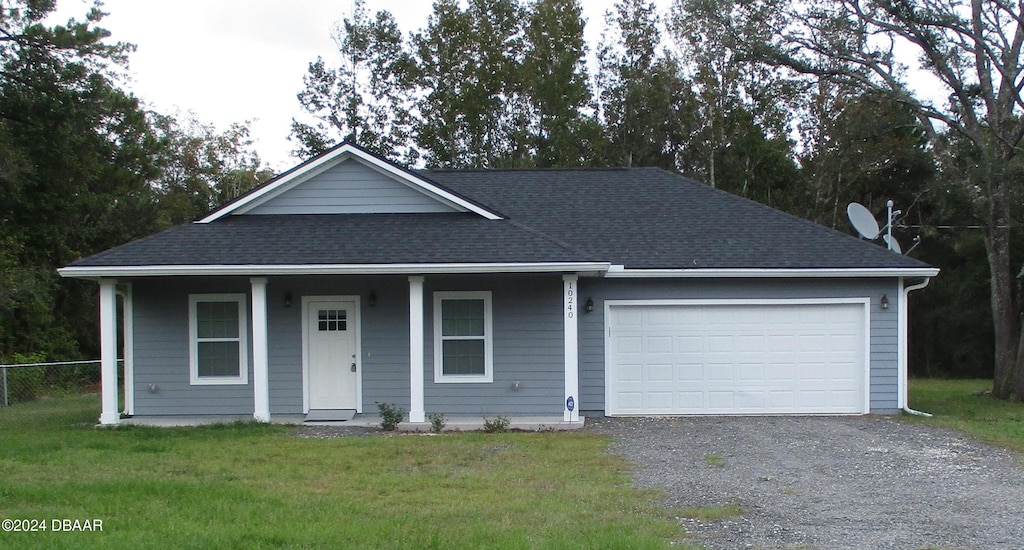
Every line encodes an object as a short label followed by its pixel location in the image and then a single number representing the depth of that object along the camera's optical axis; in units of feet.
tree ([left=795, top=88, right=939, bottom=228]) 103.81
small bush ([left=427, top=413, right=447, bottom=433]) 42.65
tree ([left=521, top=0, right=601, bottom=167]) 104.06
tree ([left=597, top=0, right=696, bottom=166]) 110.63
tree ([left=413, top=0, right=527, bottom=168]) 106.93
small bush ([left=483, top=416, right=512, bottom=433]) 42.29
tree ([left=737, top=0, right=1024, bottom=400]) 63.87
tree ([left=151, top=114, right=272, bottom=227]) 129.39
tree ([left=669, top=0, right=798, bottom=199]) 107.45
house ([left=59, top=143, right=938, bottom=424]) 45.96
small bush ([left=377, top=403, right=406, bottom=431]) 43.21
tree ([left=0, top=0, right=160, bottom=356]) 68.18
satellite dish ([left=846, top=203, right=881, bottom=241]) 54.65
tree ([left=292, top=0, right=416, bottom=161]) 111.45
